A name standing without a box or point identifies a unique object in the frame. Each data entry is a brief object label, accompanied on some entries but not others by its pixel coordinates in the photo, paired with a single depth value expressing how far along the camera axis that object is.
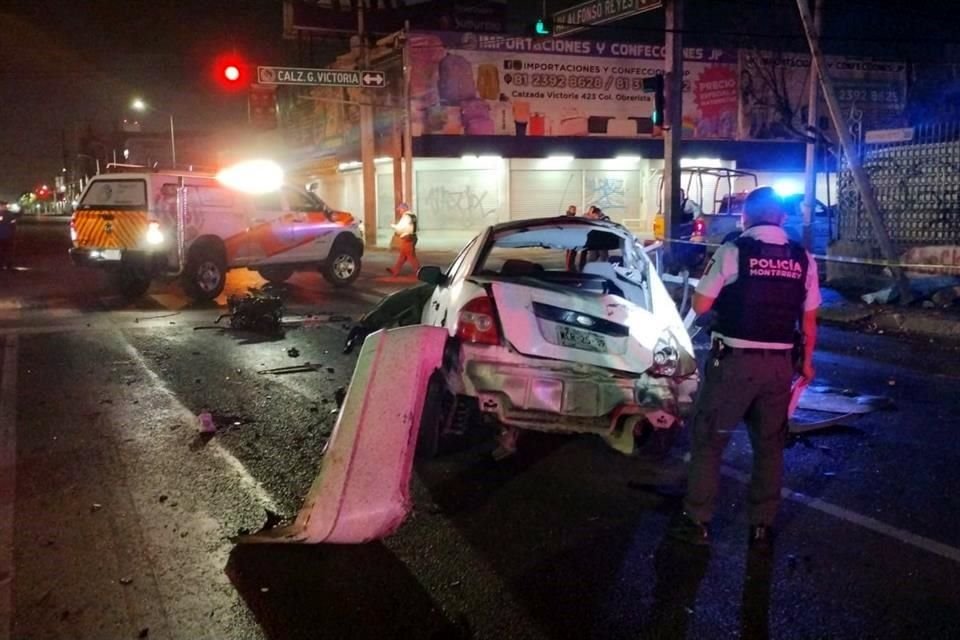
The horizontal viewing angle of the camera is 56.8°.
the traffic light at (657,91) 14.48
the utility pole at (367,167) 25.64
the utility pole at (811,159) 14.93
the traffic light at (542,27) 15.70
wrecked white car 5.06
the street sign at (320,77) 20.14
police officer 4.06
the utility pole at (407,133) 25.70
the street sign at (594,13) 14.11
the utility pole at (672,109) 14.59
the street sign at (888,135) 12.36
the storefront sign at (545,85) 27.16
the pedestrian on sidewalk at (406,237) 17.67
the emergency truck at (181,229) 13.77
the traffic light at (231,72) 16.47
